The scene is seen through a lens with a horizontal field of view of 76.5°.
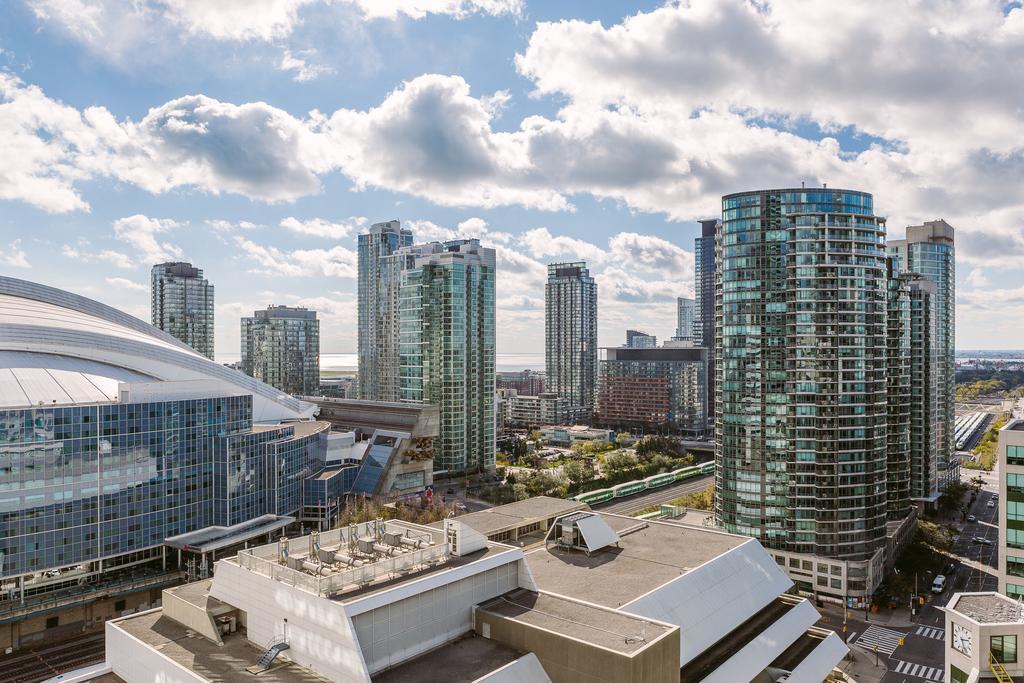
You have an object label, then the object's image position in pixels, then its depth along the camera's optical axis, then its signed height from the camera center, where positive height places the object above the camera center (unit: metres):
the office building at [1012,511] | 49.47 -13.20
